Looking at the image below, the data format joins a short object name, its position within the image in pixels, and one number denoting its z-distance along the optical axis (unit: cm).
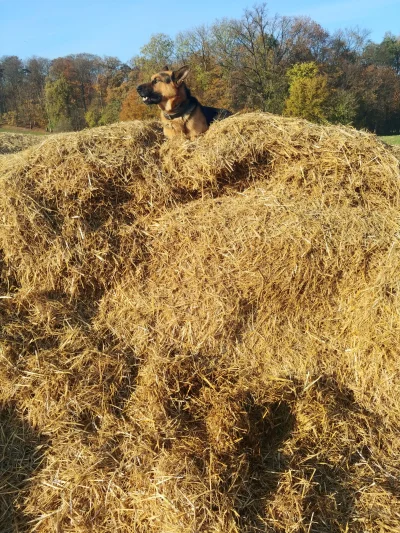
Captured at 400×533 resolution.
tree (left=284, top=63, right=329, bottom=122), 2642
